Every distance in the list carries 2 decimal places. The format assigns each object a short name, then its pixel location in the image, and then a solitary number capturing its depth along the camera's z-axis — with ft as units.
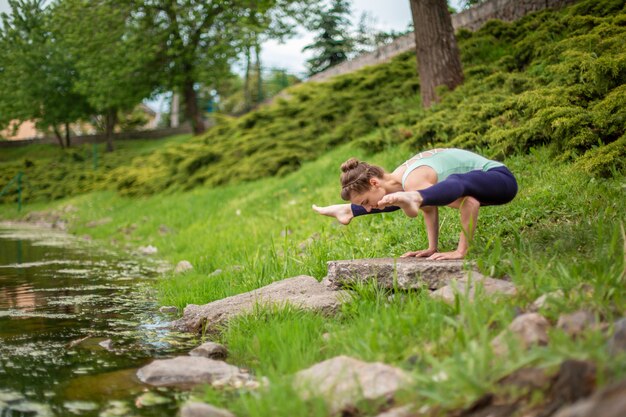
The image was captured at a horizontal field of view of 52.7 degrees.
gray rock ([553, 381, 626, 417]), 6.52
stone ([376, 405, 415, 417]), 9.02
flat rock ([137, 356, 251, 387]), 12.01
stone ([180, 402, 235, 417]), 9.87
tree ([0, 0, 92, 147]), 104.22
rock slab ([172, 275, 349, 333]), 15.34
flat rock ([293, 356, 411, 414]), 9.66
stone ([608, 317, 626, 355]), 8.48
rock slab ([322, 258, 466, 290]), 14.19
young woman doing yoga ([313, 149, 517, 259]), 15.03
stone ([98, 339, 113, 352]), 14.71
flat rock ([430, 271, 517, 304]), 12.01
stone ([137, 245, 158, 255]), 36.04
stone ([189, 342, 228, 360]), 13.82
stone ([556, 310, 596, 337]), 9.75
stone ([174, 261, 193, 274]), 26.09
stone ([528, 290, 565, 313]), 10.90
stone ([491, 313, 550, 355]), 9.79
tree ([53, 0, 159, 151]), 80.28
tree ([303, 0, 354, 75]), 101.86
